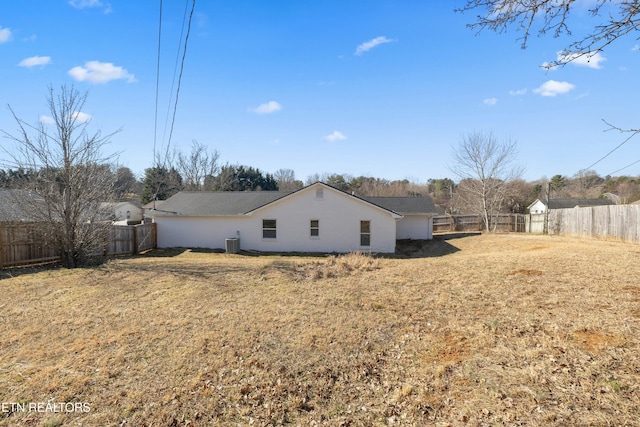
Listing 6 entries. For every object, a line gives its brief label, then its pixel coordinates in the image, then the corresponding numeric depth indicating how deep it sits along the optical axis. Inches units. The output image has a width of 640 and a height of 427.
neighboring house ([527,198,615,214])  1483.8
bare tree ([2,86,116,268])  465.4
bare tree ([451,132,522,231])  1149.0
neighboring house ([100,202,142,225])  1611.7
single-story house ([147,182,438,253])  749.3
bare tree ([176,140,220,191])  1781.5
